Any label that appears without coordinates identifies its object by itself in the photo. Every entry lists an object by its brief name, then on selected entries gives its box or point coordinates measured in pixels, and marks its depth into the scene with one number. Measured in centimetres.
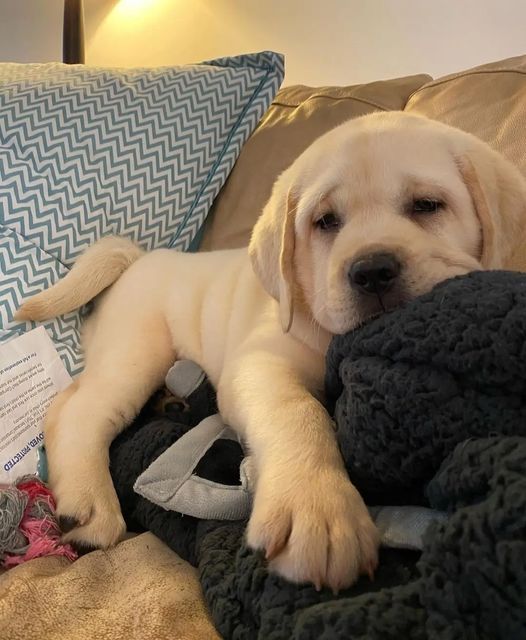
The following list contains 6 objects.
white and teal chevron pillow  70
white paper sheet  55
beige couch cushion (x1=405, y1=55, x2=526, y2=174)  63
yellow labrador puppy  37
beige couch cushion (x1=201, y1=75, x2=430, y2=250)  76
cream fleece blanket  38
